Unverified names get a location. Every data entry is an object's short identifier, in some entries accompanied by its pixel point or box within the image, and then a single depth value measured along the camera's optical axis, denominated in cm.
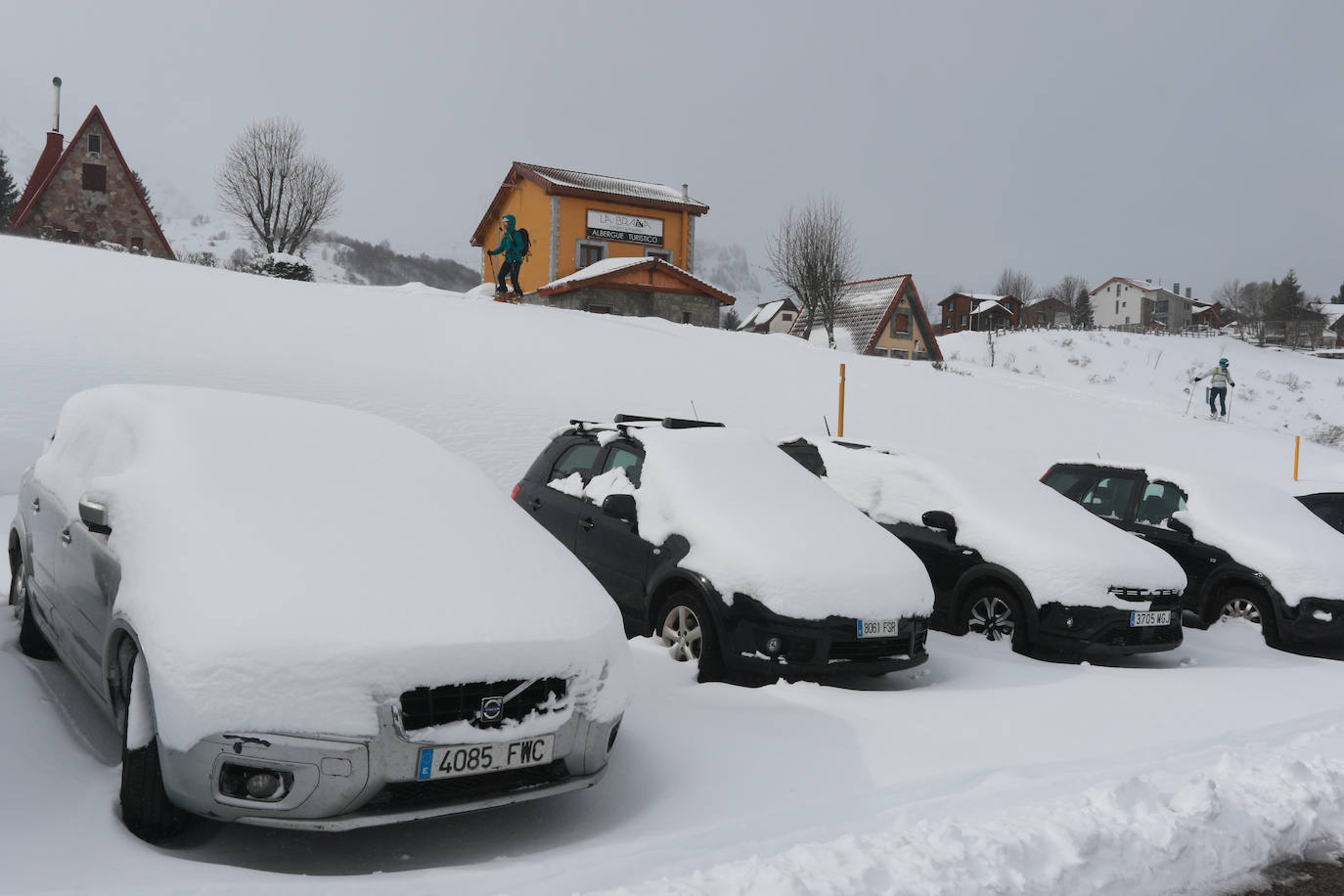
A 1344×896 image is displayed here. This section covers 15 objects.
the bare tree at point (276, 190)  4672
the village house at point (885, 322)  4584
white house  10925
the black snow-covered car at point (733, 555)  529
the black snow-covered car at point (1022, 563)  654
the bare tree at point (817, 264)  4625
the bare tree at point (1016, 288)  10969
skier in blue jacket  2800
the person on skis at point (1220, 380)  2781
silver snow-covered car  288
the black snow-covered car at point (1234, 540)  757
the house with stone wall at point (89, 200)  3344
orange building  3575
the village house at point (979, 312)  8425
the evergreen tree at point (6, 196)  5539
